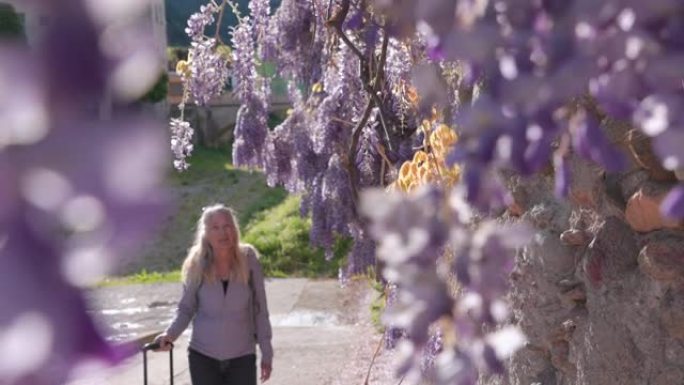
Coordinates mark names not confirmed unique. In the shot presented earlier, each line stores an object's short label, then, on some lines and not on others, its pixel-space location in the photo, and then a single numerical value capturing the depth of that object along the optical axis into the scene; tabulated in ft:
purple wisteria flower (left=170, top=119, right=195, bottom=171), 13.75
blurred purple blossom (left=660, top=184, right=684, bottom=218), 2.66
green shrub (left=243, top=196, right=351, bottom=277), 37.70
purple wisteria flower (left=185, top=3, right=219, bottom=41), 16.03
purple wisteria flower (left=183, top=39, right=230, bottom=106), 16.75
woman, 13.97
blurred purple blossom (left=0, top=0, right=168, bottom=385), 1.72
